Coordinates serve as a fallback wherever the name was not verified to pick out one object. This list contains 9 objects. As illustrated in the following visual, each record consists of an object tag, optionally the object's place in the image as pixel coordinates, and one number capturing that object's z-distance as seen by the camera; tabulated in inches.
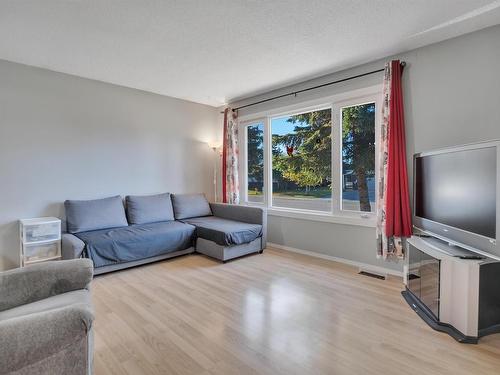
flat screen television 74.4
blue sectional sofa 127.5
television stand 76.2
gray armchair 37.3
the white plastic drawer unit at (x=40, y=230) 121.4
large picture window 139.0
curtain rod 129.9
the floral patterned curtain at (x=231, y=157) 198.2
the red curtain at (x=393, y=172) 119.0
